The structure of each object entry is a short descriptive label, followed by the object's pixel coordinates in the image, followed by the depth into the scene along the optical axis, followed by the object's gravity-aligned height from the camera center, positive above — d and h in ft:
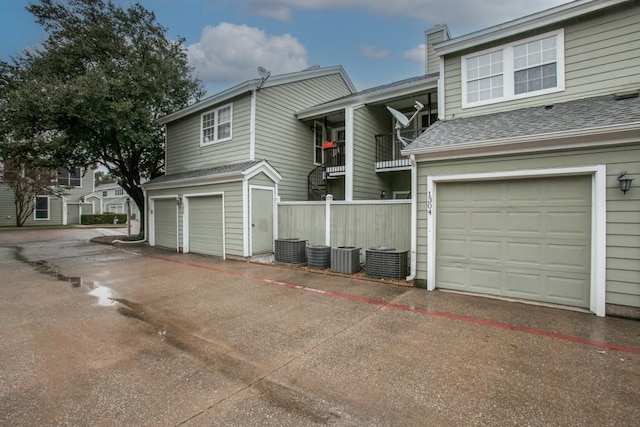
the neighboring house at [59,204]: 78.69 +1.42
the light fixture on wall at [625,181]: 14.67 +1.42
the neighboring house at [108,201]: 97.30 +2.82
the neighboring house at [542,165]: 15.29 +2.54
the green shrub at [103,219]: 93.76 -3.26
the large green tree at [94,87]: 36.81 +16.15
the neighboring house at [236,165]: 32.65 +5.69
